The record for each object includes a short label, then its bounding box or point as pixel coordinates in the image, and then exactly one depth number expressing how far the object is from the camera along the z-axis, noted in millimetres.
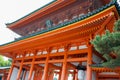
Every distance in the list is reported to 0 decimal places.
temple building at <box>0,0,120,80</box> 6270
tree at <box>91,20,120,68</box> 4270
